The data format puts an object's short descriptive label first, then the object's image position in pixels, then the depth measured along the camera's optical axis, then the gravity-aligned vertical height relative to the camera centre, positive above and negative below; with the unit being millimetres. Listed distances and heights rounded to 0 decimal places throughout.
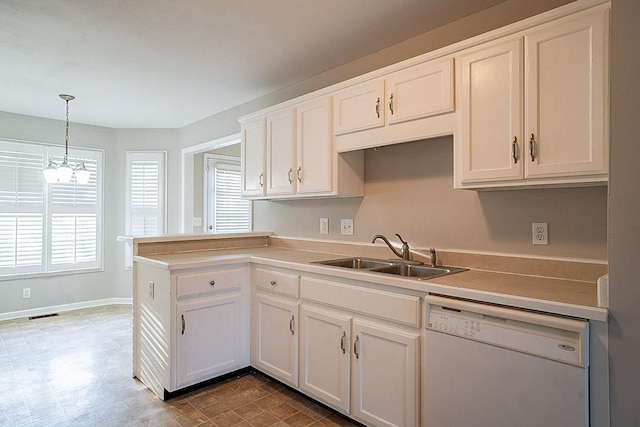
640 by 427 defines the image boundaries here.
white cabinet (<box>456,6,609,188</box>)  1520 +505
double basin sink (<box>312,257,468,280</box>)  2221 -321
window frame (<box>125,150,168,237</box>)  5258 +581
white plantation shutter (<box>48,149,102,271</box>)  4762 -75
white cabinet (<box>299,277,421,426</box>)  1827 -742
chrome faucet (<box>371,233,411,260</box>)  2445 -208
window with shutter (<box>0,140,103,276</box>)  4402 +26
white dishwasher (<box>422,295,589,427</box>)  1329 -598
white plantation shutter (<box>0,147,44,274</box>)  4371 +73
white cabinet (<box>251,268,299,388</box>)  2461 -758
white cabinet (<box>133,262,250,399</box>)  2449 -758
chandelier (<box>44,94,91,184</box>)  3830 +458
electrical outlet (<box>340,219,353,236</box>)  2939 -77
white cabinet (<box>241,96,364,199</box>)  2678 +472
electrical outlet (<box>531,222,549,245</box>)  1934 -78
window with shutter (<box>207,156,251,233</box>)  5328 +293
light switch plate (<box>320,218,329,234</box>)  3133 -70
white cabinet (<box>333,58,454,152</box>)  2012 +690
